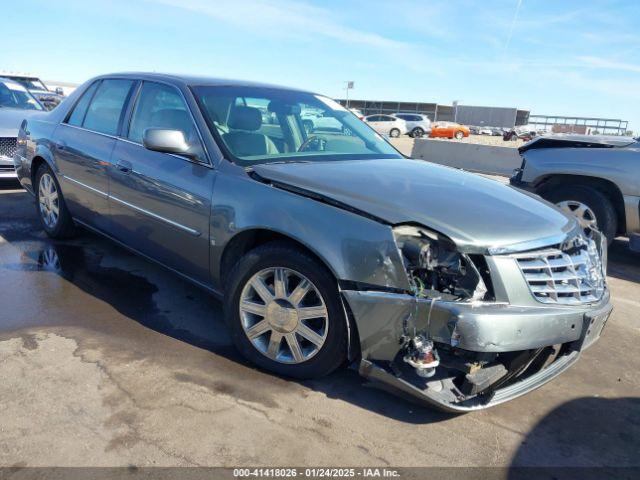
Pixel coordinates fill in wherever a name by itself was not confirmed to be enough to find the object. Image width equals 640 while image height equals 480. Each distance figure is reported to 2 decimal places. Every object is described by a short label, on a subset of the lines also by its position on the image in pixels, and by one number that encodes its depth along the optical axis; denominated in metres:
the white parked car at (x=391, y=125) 36.25
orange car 37.50
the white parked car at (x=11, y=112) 7.48
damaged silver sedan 2.43
